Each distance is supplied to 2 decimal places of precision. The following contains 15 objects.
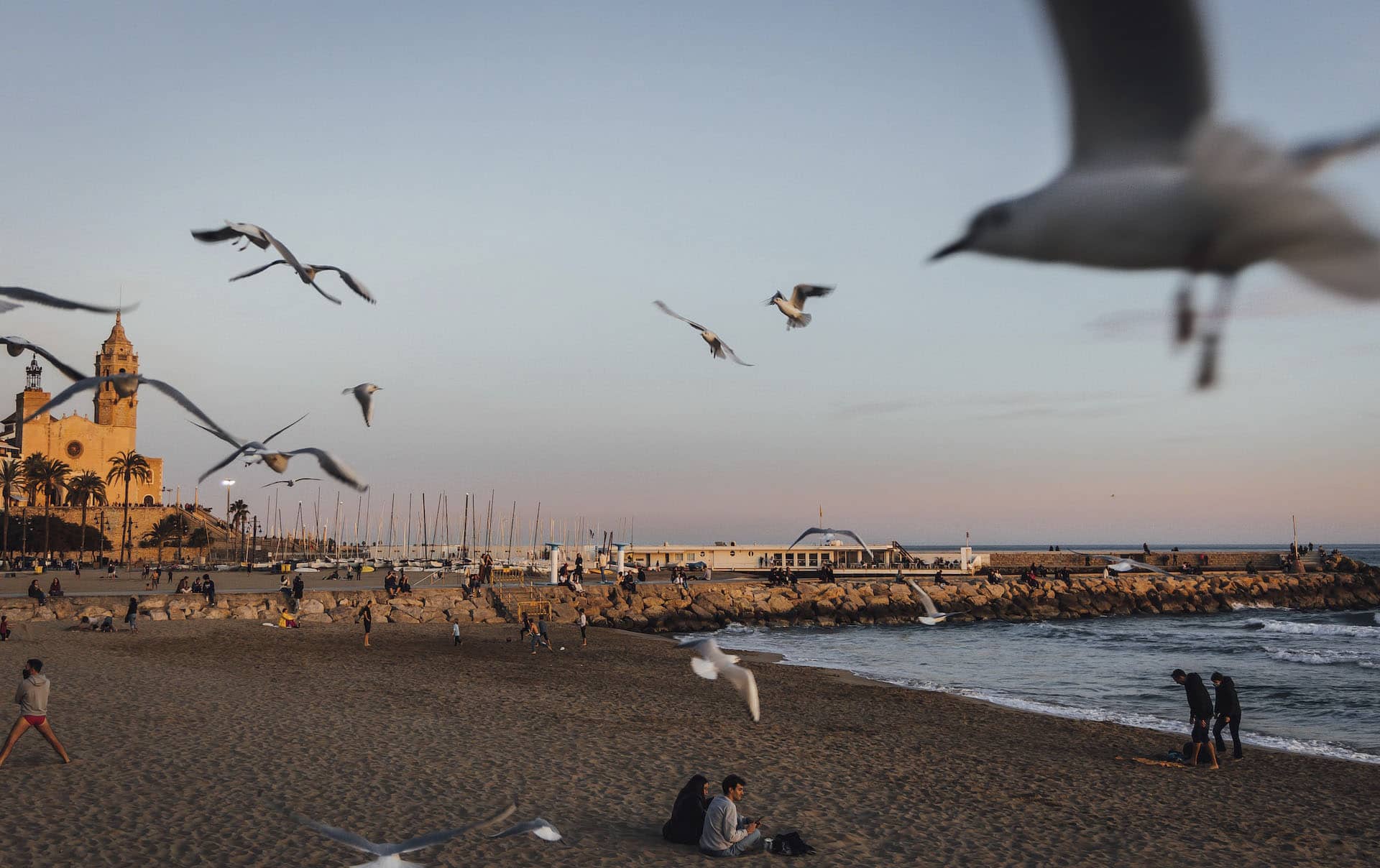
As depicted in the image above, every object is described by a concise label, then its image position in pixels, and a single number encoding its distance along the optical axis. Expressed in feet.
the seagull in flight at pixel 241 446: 17.51
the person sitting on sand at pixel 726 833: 31.58
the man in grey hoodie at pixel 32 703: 36.60
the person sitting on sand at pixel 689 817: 32.91
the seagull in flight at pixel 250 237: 23.15
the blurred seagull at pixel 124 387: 16.55
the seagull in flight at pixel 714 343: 27.61
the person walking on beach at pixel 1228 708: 47.75
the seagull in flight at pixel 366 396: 24.11
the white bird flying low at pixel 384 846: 15.26
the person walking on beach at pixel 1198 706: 46.06
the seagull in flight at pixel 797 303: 25.49
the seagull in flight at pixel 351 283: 23.17
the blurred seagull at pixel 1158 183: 7.18
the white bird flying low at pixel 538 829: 15.81
